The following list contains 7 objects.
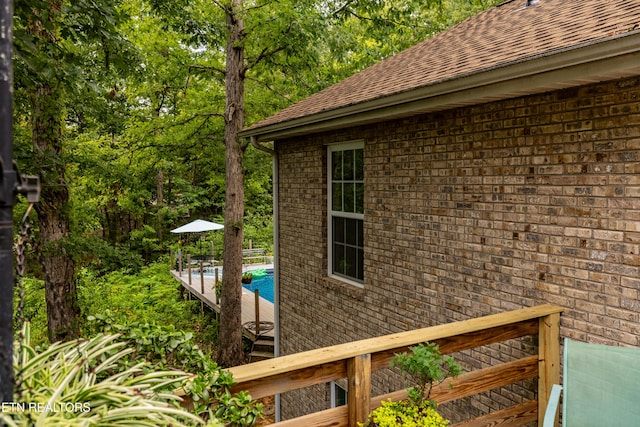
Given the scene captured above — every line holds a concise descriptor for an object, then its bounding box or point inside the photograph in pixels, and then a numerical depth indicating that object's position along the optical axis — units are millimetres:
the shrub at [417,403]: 2420
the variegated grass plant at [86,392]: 1475
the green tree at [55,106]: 4586
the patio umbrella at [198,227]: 19062
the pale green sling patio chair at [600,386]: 2895
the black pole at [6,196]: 1198
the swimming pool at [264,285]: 19273
